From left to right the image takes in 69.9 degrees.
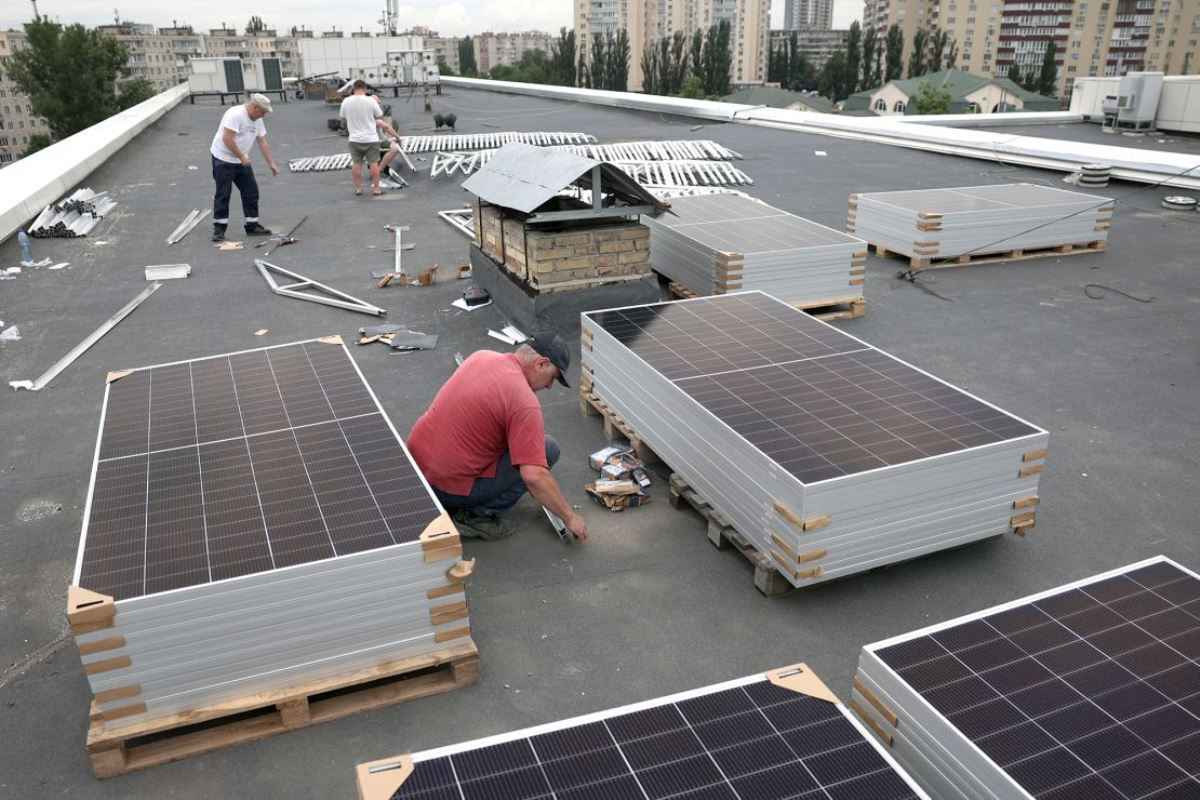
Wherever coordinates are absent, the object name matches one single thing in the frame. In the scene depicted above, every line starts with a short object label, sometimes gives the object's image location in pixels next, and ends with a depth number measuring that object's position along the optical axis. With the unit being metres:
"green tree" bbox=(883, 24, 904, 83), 103.25
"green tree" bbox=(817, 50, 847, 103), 114.69
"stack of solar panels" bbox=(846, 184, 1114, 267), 12.80
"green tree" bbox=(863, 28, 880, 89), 111.56
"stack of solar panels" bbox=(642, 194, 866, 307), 10.15
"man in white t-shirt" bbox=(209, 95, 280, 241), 13.50
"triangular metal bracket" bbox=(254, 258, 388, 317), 11.20
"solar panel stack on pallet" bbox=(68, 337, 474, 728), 4.18
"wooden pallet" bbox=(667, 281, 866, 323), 10.83
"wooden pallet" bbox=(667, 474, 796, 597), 5.49
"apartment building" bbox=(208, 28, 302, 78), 157.85
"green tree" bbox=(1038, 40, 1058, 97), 98.06
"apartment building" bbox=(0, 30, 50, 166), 144.84
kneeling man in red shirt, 5.40
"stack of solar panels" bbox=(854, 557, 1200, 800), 3.26
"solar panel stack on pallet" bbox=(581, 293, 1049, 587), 5.27
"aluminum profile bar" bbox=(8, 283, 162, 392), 8.98
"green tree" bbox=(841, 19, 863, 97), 111.62
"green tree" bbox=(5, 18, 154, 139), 61.00
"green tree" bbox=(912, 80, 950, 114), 77.38
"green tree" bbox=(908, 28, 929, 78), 104.44
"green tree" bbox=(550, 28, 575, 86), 99.69
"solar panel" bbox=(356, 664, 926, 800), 3.15
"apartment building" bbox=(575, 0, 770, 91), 177.88
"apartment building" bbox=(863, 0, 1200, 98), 140.62
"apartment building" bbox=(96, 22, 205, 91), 171.75
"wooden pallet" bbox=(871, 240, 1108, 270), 12.85
